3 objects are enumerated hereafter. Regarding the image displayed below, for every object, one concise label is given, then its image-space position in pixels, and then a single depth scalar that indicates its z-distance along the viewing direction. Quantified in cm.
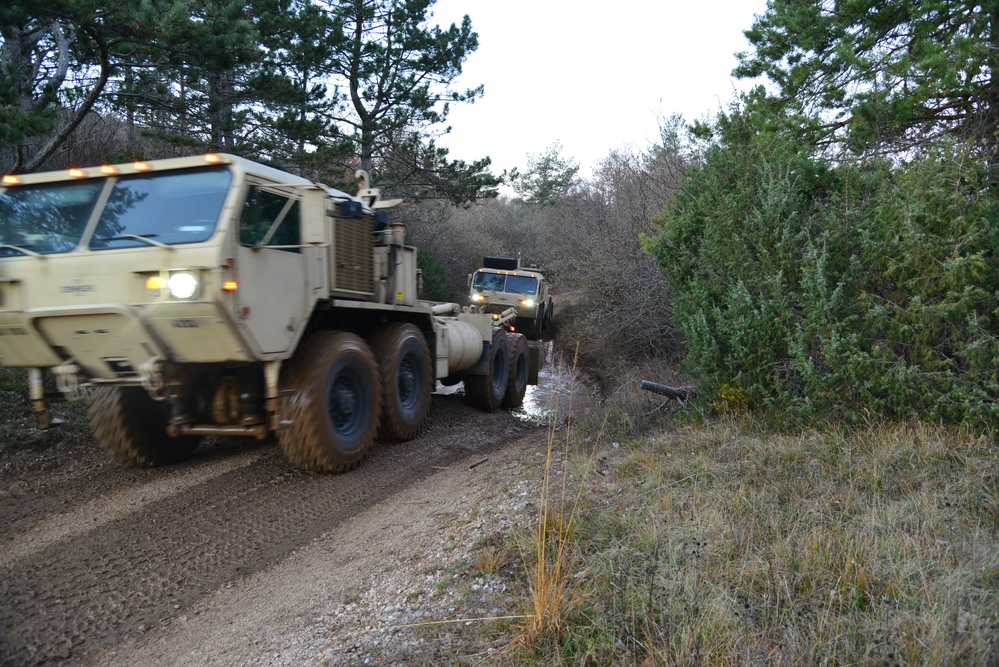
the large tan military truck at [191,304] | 527
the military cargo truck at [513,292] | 2106
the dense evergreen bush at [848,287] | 555
